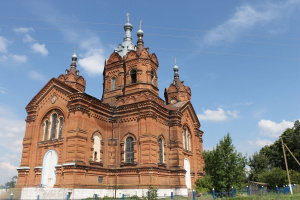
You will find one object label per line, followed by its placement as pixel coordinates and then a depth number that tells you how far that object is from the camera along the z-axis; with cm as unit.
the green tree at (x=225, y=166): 2208
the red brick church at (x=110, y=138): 2003
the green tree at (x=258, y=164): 4600
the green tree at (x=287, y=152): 4362
